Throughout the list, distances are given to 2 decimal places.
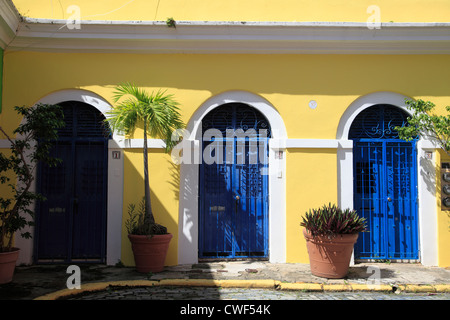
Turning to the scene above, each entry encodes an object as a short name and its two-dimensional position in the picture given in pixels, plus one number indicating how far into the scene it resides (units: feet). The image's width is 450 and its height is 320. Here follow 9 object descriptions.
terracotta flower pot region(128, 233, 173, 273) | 20.92
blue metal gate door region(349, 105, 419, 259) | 23.93
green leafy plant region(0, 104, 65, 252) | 19.40
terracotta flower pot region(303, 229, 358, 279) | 20.01
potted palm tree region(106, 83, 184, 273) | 21.01
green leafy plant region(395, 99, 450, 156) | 22.68
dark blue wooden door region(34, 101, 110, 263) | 23.53
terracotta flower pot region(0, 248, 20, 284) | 18.93
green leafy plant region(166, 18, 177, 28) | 22.49
